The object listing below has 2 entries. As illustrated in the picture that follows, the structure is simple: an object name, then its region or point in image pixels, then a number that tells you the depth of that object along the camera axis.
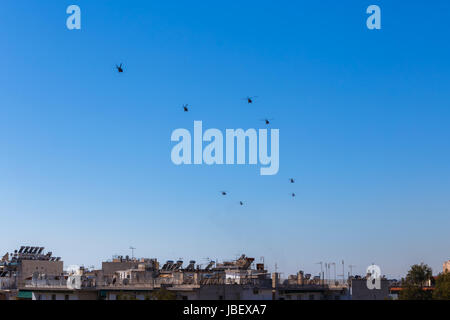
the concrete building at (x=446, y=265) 124.19
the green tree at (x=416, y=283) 82.19
